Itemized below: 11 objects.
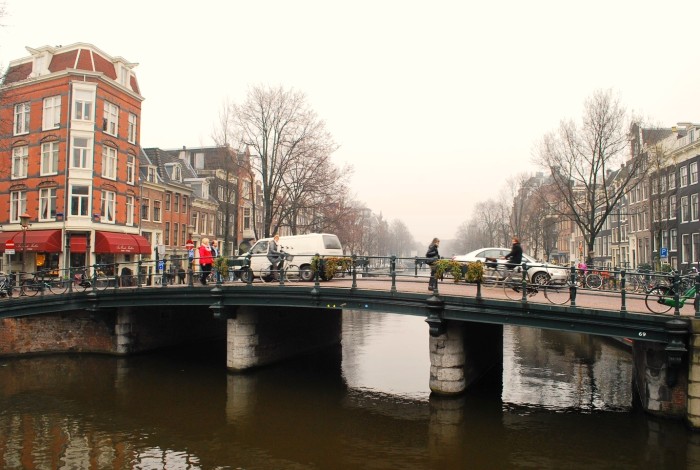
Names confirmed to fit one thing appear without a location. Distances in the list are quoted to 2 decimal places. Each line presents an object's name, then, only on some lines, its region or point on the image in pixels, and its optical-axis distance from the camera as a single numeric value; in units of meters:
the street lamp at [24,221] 24.67
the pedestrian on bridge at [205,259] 20.77
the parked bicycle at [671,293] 12.86
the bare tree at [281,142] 36.38
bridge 13.14
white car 20.75
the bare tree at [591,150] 32.81
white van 23.95
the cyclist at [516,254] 18.00
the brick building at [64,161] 34.44
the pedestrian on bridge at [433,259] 16.07
